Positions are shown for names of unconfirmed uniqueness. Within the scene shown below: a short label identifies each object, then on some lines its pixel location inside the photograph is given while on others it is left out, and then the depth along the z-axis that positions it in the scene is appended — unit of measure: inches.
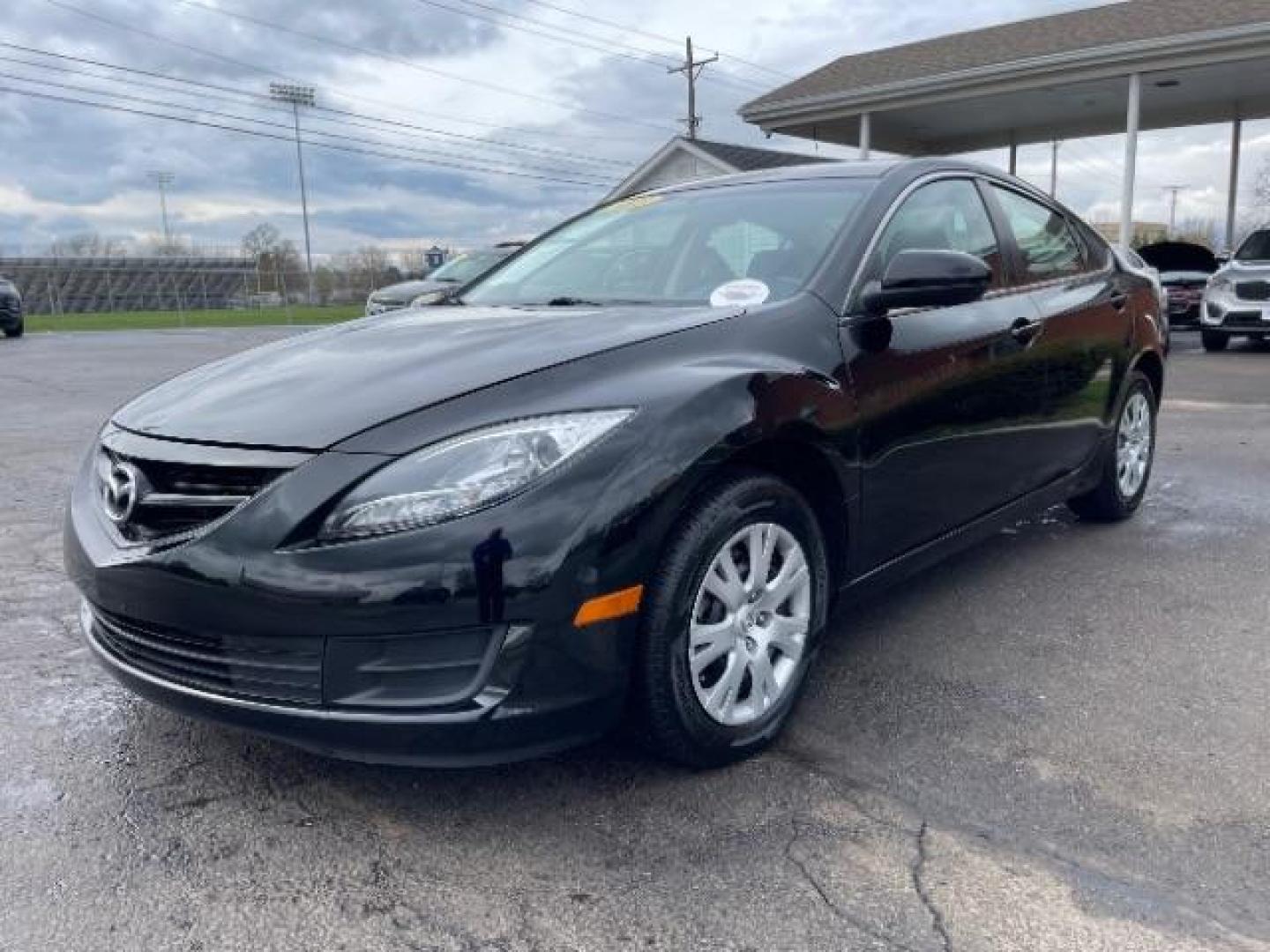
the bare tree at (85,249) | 2269.4
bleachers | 1963.6
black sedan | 85.8
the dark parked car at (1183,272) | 668.7
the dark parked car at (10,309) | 880.9
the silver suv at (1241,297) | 523.8
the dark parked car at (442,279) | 498.6
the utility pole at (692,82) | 1585.9
